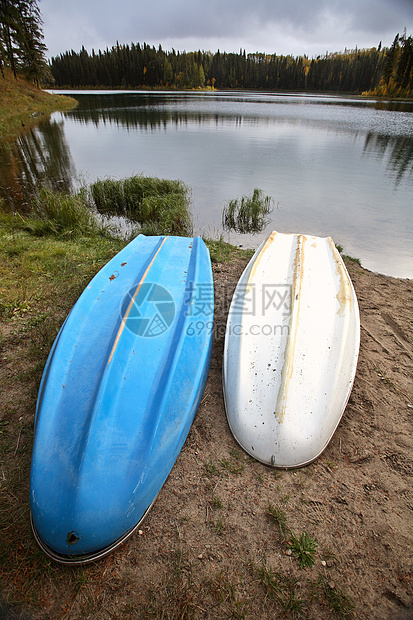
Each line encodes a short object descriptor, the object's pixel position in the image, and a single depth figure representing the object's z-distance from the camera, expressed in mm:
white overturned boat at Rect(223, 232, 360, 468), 2049
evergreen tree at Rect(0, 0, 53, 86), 33031
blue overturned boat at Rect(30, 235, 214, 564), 1628
